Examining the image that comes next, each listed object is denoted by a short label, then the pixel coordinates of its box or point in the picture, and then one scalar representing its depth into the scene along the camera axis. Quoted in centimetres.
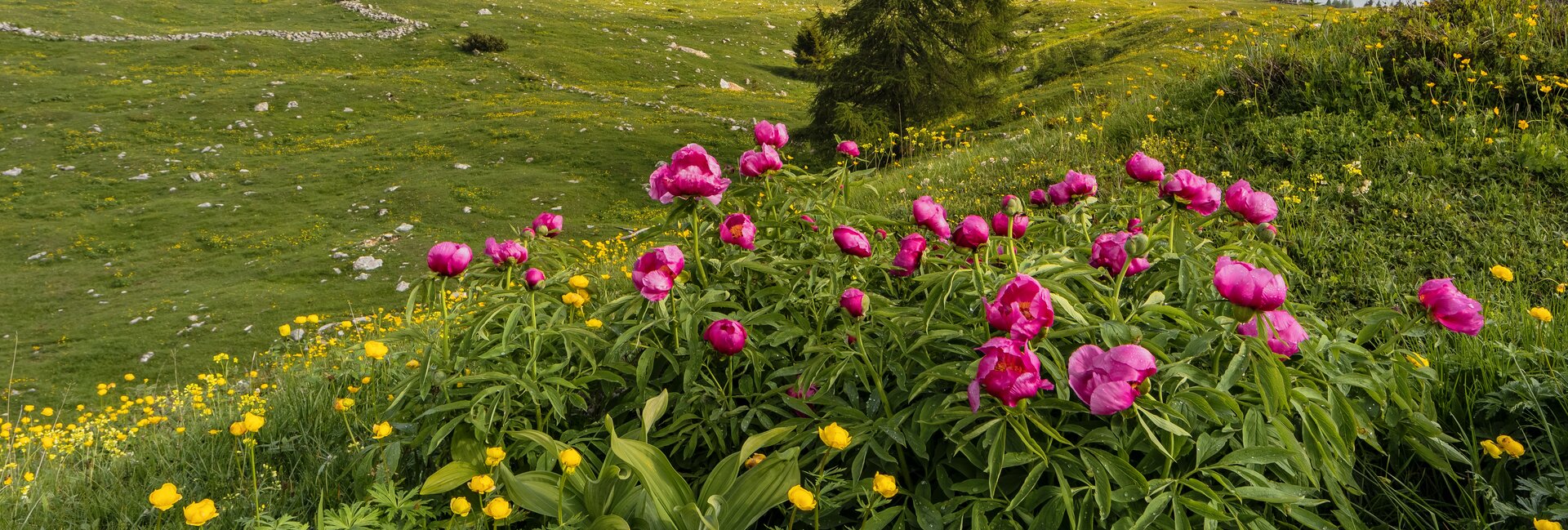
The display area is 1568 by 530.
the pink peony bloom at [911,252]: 222
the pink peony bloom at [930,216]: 230
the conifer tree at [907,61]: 1406
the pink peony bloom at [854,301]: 197
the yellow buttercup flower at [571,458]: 168
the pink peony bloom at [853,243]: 218
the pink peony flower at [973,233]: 203
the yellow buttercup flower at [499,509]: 163
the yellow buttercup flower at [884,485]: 152
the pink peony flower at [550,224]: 267
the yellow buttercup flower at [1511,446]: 195
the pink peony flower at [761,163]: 249
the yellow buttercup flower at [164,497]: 167
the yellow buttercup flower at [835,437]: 157
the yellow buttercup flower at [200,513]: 162
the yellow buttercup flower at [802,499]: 144
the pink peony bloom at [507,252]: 241
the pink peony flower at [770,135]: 264
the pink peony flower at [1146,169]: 227
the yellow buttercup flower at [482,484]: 178
